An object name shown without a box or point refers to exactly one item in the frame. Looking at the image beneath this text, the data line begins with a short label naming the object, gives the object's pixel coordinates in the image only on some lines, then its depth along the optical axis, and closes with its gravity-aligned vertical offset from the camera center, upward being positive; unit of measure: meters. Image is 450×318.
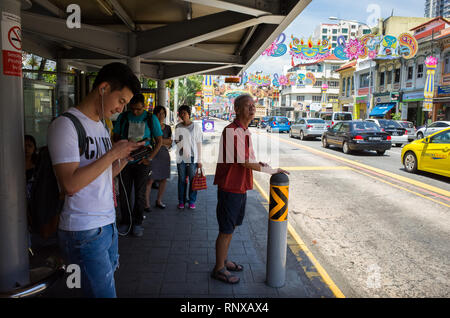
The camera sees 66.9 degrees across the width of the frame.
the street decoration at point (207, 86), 23.64 +2.64
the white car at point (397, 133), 19.97 -0.44
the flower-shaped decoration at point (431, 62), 28.00 +5.26
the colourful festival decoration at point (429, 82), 28.03 +3.65
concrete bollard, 3.45 -1.11
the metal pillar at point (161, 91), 12.62 +1.13
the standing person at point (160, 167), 6.24 -0.85
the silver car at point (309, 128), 24.53 -0.30
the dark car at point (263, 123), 47.25 -0.01
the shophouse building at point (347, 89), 46.06 +5.12
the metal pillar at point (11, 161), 2.26 -0.29
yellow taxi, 9.43 -0.83
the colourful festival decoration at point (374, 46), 19.46 +5.39
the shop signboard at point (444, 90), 27.41 +2.97
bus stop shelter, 2.29 +1.58
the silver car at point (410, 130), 22.36 -0.28
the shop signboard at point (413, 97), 30.91 +2.73
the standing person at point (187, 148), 6.10 -0.47
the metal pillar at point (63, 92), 7.45 +0.61
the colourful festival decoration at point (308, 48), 16.17 +3.59
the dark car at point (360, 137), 15.21 -0.57
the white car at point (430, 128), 21.16 -0.13
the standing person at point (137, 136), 4.73 -0.24
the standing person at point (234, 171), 3.37 -0.50
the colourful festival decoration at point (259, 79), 32.70 +4.28
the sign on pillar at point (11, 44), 2.24 +0.49
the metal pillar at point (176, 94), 26.59 +2.24
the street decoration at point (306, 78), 32.80 +4.46
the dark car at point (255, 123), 54.76 -0.04
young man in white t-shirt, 1.85 -0.40
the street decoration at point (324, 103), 58.80 +3.61
